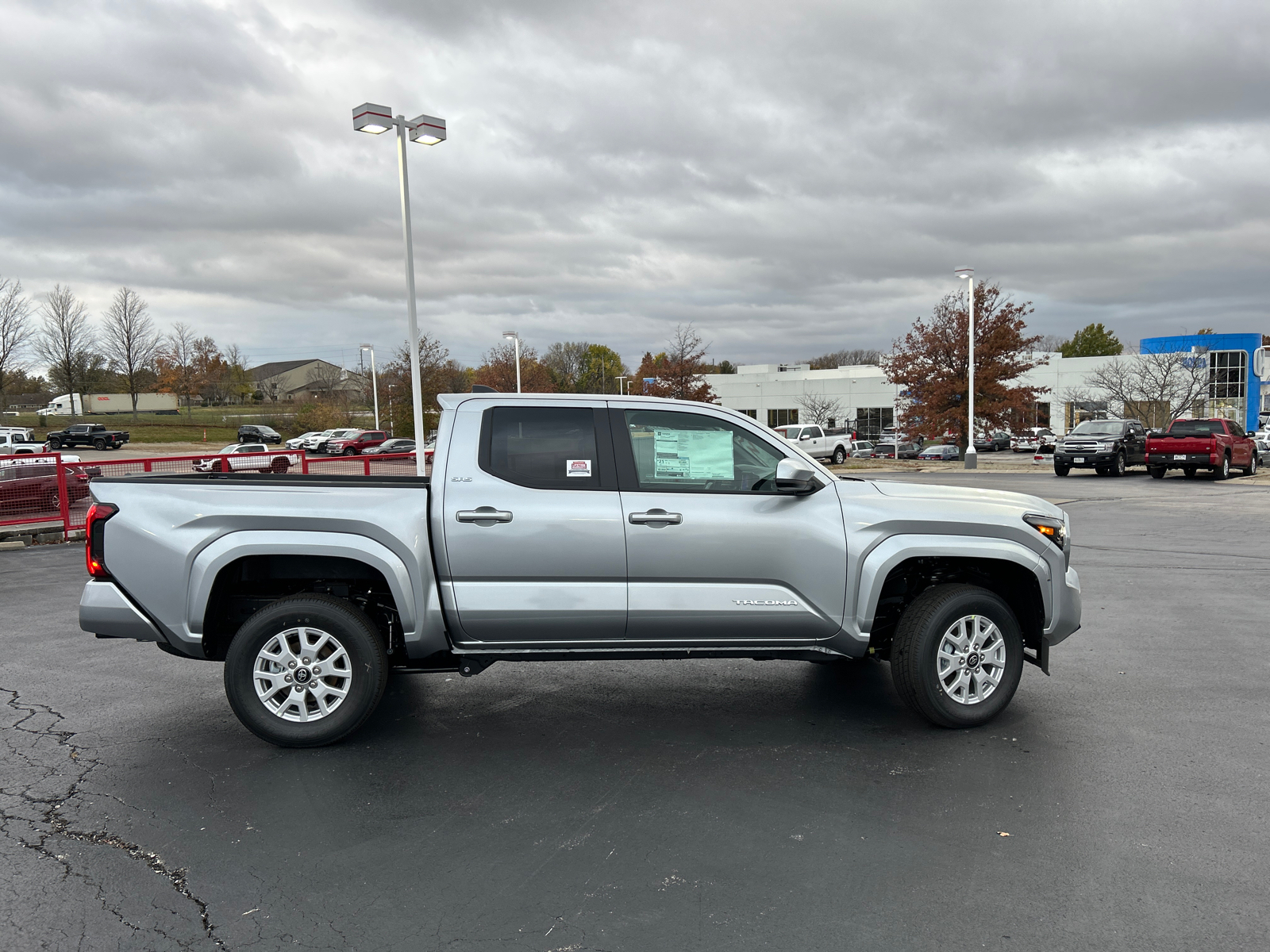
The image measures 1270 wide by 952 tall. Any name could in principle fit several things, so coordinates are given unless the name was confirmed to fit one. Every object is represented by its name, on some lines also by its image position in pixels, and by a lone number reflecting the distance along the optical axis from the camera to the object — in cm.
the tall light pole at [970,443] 3036
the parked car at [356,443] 4891
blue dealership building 6875
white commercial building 7388
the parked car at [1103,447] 2711
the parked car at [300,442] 5030
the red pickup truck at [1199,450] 2484
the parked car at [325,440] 5109
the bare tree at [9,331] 5441
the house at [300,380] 8662
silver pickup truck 483
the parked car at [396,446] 4275
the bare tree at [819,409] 7475
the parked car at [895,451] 5004
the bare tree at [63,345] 6294
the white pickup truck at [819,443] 3897
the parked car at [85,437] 5269
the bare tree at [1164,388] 4481
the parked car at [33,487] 1419
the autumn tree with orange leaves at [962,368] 3891
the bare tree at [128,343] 6725
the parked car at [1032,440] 5772
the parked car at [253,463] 1800
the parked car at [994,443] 6019
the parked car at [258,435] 5869
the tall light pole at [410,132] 1483
